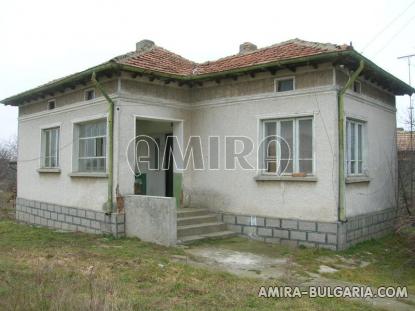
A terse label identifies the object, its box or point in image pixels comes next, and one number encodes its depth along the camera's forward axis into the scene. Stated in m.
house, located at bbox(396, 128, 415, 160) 14.07
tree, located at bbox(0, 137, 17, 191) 25.66
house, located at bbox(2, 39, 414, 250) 9.66
